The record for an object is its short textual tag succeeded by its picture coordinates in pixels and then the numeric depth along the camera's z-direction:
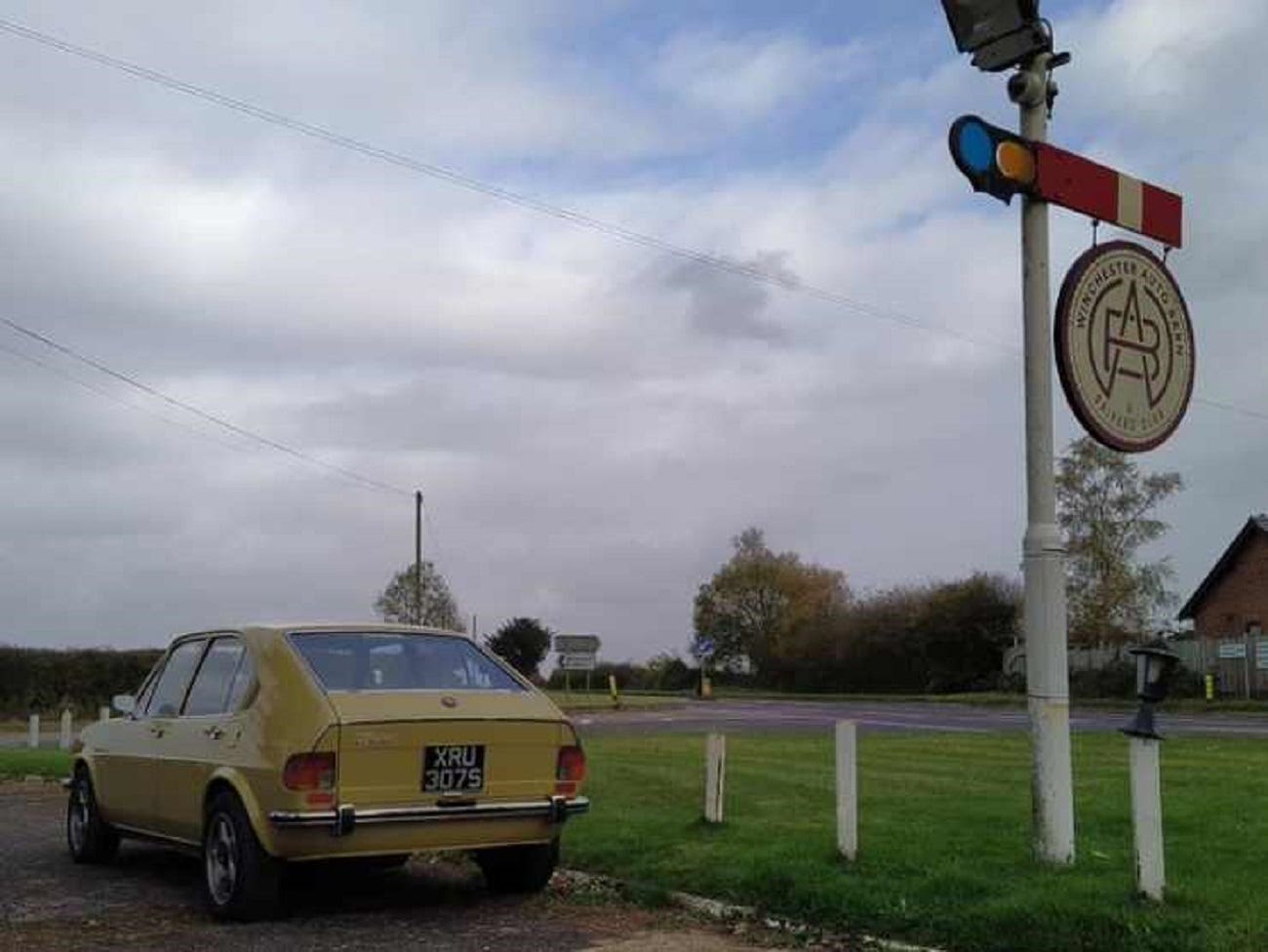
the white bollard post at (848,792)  8.07
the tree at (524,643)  65.06
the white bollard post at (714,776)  9.76
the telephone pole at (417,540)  51.88
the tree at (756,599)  75.25
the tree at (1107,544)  56.97
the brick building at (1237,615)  43.69
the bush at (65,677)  40.47
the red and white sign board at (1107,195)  7.92
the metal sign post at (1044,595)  7.46
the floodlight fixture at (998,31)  7.90
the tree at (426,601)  53.00
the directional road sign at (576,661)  50.84
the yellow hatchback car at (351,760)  7.17
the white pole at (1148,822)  6.45
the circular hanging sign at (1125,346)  7.64
